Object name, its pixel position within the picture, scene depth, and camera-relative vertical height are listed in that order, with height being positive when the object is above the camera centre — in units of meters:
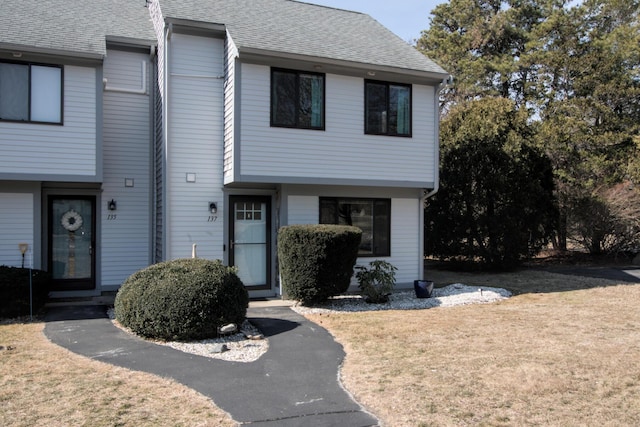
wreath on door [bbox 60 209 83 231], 10.80 -0.07
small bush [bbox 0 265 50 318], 8.68 -1.32
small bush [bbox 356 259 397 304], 10.36 -1.39
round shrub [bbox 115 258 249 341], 7.05 -1.25
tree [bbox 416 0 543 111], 25.25 +9.22
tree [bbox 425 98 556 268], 15.07 +0.83
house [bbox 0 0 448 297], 9.64 +1.67
